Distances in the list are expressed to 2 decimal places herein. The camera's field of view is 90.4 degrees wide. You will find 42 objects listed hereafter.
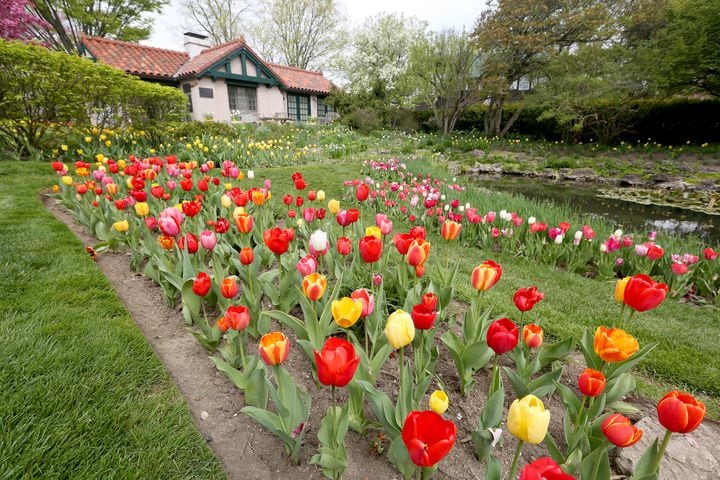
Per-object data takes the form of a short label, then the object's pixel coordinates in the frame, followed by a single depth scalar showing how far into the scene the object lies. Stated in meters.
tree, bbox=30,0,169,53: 19.17
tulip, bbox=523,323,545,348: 1.60
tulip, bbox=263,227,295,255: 1.77
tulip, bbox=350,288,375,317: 1.44
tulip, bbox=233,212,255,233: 2.12
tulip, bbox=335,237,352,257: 2.04
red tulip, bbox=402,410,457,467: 0.80
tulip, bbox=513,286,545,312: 1.58
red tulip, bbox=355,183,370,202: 2.81
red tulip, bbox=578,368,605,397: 1.18
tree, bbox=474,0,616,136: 16.64
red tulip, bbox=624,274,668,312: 1.33
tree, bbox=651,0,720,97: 12.12
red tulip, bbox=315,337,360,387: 0.97
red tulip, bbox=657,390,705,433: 0.90
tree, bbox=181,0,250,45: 31.00
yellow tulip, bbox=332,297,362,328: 1.29
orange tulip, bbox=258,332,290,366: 1.17
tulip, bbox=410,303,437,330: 1.31
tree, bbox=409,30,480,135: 17.72
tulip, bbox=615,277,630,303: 1.46
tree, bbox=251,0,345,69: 32.84
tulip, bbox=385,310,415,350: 1.20
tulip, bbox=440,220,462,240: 2.07
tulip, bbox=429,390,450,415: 1.09
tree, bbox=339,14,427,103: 25.84
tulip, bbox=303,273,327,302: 1.50
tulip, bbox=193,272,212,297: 1.78
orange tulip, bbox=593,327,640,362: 1.21
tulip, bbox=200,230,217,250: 2.06
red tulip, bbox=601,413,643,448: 0.99
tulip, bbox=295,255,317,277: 1.75
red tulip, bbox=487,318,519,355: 1.25
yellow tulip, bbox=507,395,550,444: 0.91
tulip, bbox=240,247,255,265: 1.88
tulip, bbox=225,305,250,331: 1.51
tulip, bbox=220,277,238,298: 1.72
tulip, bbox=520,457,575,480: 0.70
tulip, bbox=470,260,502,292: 1.57
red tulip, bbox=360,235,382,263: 1.71
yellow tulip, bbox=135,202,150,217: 2.76
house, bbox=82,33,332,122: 17.09
